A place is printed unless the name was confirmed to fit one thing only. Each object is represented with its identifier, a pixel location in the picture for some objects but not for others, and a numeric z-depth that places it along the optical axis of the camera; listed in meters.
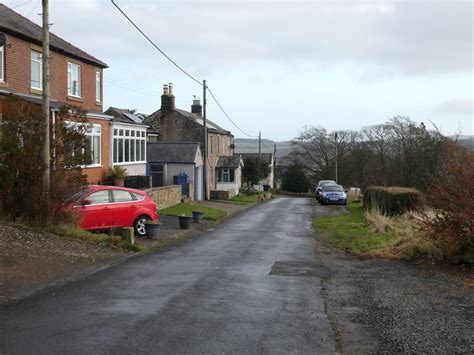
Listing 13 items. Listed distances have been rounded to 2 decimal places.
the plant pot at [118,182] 26.33
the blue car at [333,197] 42.00
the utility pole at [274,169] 101.19
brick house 20.72
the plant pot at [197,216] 24.84
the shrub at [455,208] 10.73
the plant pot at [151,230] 17.08
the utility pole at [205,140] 38.48
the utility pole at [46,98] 13.81
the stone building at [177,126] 54.28
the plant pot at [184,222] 21.66
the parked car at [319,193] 45.38
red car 15.51
